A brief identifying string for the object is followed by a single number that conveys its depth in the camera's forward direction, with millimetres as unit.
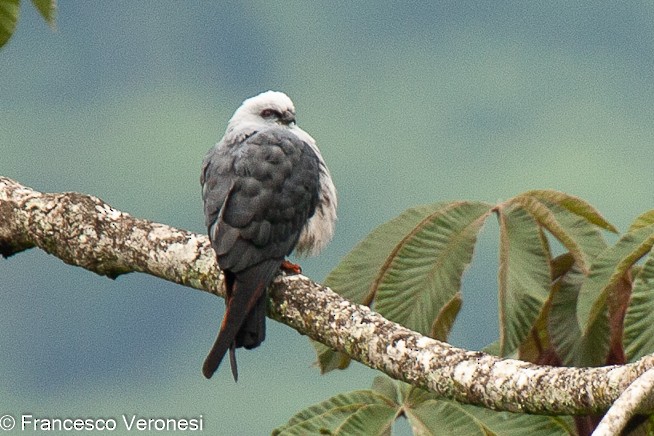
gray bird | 8820
